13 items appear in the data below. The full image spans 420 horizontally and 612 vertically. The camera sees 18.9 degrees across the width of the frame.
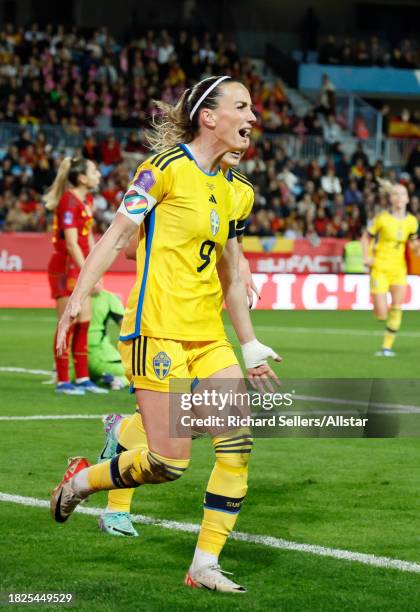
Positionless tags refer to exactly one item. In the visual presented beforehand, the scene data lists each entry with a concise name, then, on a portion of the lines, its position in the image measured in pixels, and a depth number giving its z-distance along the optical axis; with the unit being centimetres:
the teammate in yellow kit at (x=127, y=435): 616
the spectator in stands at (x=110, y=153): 3017
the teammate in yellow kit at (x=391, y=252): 1745
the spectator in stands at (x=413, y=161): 3531
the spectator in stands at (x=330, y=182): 3300
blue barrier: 4159
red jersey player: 1202
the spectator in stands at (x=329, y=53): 4238
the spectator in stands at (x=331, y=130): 3669
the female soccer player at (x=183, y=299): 545
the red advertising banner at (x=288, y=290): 2355
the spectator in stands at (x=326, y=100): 3794
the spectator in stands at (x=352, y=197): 3256
